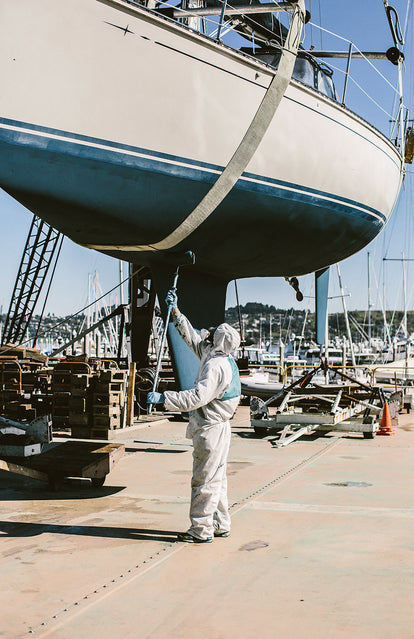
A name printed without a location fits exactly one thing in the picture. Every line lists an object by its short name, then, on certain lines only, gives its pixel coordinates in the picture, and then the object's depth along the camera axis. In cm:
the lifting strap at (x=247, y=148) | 977
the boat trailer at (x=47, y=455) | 683
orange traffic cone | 1281
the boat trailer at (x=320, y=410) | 1188
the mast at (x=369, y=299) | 5981
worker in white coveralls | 537
